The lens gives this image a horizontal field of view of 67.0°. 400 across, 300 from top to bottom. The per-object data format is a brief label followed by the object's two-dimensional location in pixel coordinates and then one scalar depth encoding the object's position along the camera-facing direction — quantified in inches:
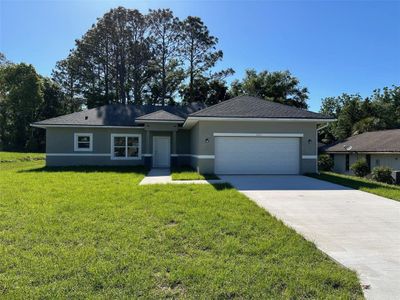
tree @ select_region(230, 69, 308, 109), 1496.1
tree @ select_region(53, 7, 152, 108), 1299.2
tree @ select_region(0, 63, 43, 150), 1456.7
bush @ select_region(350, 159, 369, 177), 824.3
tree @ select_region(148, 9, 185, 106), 1341.0
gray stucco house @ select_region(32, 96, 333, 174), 561.6
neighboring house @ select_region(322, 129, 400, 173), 821.2
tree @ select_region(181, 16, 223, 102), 1363.2
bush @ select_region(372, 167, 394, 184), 651.9
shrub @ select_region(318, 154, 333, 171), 956.6
